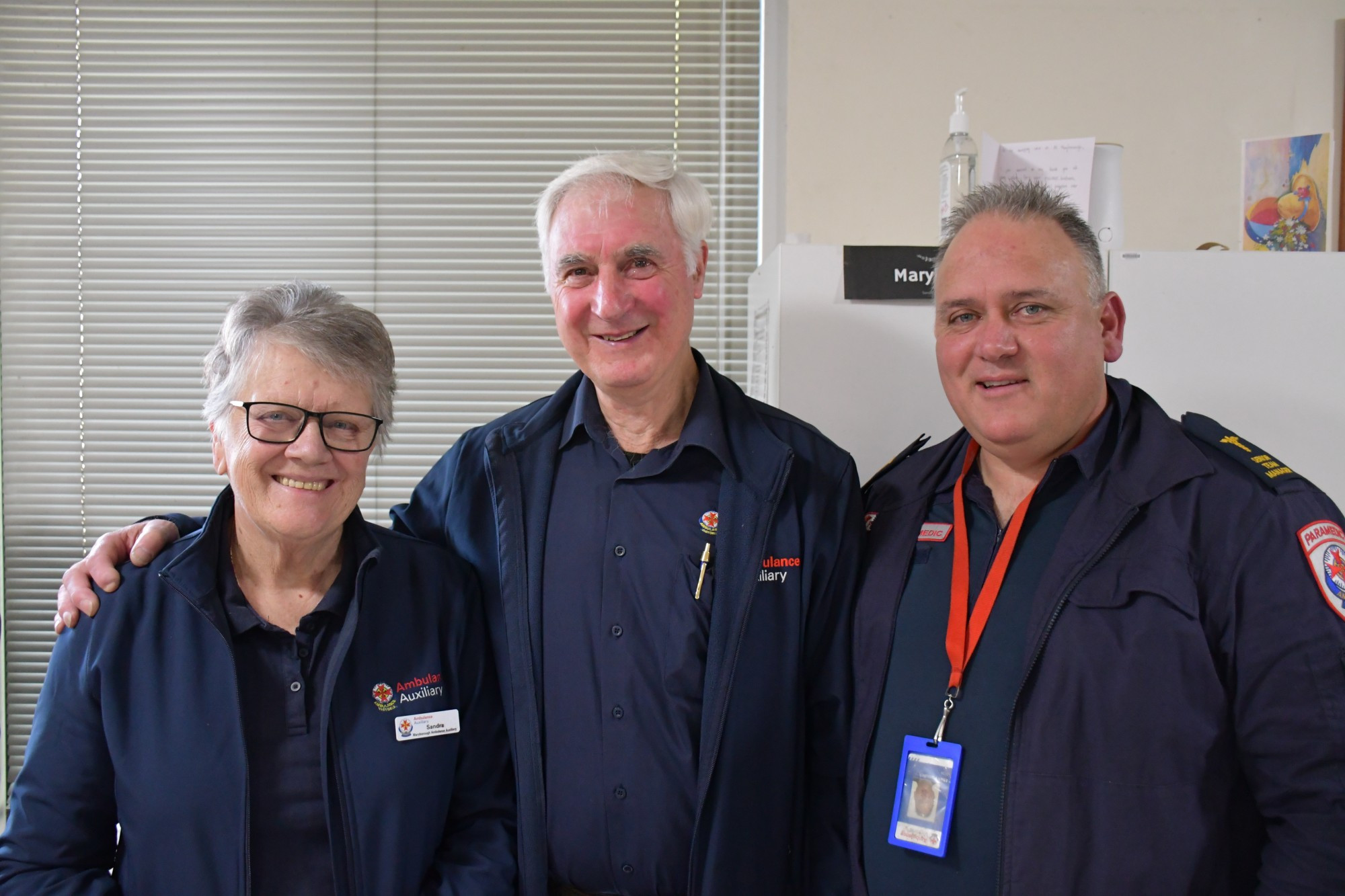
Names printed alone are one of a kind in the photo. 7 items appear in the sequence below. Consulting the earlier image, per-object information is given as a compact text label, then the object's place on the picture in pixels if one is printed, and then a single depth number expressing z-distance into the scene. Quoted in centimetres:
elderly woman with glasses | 127
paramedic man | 122
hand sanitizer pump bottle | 205
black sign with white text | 199
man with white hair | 147
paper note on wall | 197
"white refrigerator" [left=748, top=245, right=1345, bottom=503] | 190
